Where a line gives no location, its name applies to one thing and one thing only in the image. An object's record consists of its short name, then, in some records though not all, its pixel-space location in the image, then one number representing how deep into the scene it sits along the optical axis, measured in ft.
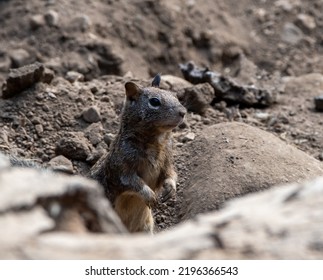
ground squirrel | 50.93
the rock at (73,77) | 68.63
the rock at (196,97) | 62.59
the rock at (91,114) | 61.52
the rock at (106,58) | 74.59
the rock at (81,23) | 77.10
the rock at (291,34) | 85.10
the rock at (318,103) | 67.10
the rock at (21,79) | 62.69
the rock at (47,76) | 64.18
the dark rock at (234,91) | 66.39
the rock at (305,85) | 70.69
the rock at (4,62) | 73.73
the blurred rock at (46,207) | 28.27
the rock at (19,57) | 74.38
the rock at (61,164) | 56.90
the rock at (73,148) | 58.90
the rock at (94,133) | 60.59
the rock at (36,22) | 77.71
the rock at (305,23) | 86.17
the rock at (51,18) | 77.51
